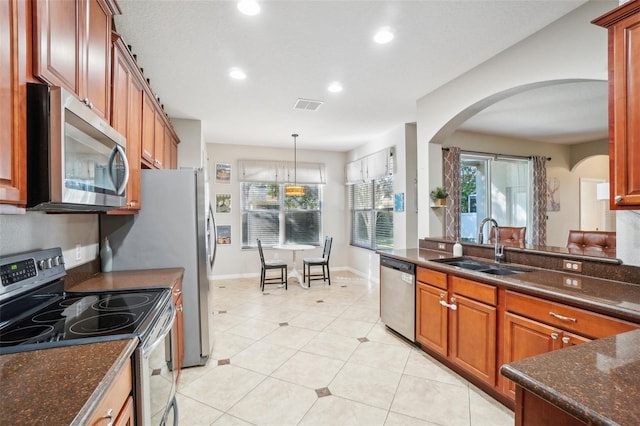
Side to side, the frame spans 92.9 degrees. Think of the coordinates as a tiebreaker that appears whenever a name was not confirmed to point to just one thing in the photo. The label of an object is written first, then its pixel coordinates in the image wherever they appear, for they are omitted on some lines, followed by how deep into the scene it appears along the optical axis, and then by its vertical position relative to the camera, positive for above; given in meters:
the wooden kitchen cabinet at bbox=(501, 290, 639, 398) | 1.57 -0.67
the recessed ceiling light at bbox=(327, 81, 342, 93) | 3.42 +1.45
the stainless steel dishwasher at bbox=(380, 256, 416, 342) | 3.00 -0.88
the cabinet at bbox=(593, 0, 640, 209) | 1.54 +0.56
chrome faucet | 2.73 -0.36
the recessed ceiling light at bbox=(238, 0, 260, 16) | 2.10 +1.46
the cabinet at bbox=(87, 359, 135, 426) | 0.90 -0.63
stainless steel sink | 2.52 -0.50
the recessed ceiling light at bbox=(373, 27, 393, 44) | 2.42 +1.44
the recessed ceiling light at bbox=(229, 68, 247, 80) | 3.08 +1.45
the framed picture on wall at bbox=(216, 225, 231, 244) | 6.25 -0.42
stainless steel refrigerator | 2.57 -0.20
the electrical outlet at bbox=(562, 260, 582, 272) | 2.18 -0.40
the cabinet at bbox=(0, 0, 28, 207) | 0.95 +0.37
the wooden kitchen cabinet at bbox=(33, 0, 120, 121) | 1.12 +0.74
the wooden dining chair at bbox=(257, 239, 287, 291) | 5.30 -0.92
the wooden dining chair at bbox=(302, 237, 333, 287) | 5.55 -0.89
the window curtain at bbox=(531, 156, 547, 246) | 5.83 +0.16
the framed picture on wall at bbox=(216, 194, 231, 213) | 6.23 +0.22
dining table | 5.63 -0.69
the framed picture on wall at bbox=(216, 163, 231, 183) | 6.21 +0.84
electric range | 1.23 -0.49
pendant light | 5.51 +0.41
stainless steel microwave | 1.09 +0.25
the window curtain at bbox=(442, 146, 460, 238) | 4.86 +0.40
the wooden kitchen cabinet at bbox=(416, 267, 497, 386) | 2.18 -0.89
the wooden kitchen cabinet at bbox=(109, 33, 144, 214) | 1.97 +0.77
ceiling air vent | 3.95 +1.45
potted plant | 3.56 +0.18
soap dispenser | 3.07 -0.39
